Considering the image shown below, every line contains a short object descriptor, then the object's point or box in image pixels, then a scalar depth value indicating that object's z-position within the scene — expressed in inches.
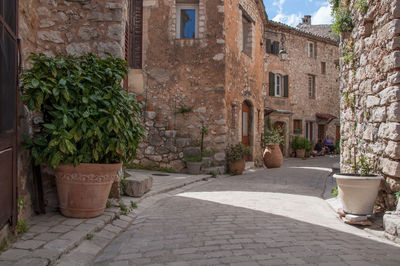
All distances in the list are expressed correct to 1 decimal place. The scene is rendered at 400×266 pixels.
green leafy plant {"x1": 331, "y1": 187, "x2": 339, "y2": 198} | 243.5
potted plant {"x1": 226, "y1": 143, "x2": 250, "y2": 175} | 398.6
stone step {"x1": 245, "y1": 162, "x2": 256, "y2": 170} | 464.7
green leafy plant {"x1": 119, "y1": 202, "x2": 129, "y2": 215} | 178.1
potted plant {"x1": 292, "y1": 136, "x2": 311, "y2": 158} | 814.5
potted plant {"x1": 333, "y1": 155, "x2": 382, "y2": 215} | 164.1
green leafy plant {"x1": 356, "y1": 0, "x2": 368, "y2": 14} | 196.5
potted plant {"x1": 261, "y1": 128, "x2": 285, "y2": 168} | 504.1
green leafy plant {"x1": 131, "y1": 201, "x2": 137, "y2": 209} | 194.4
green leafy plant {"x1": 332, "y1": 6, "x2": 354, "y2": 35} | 225.6
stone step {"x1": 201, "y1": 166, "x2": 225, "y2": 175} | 381.7
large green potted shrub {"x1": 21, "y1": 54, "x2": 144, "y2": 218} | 141.6
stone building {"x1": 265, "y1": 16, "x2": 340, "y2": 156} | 799.7
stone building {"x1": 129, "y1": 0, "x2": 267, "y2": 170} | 396.5
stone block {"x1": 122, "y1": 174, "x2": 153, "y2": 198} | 216.2
